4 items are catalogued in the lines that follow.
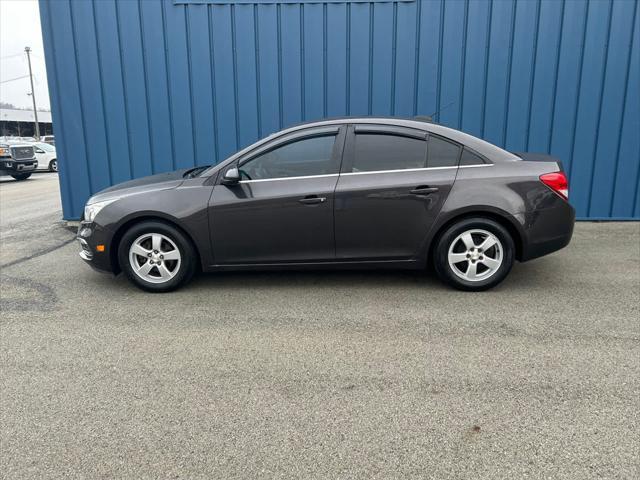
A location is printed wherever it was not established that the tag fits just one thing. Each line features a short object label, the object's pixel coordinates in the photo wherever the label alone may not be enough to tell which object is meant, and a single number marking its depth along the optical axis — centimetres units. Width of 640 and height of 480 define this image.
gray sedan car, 445
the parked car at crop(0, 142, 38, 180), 1612
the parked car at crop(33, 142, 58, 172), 2056
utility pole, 4759
